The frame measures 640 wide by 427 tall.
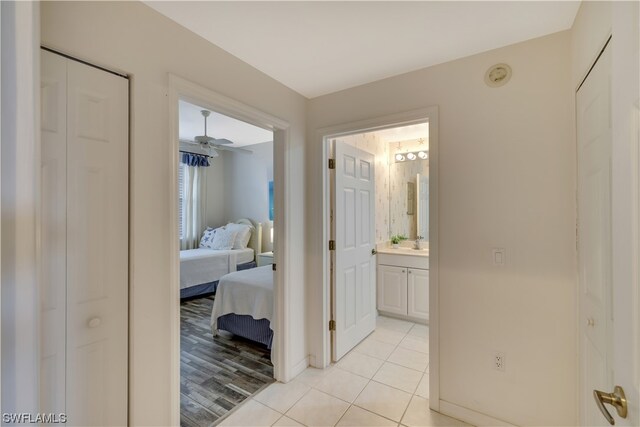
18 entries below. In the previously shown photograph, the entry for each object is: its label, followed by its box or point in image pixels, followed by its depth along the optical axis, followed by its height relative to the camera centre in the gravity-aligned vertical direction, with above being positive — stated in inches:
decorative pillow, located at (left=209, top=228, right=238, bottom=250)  197.6 -18.0
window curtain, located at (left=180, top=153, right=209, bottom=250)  207.5 +12.9
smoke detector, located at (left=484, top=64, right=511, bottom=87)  64.9 +33.7
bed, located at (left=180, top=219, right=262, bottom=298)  163.0 -33.5
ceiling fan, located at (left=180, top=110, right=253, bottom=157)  139.5 +41.1
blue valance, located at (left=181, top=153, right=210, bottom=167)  204.9 +42.3
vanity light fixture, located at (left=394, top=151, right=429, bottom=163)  146.0 +32.2
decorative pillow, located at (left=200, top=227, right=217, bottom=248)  205.2 -18.2
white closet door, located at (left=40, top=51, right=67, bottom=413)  40.5 -2.7
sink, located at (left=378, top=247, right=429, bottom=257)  131.1 -18.8
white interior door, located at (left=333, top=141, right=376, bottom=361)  97.7 -13.4
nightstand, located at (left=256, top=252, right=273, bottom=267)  193.8 -31.9
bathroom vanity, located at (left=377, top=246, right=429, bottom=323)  126.7 -33.6
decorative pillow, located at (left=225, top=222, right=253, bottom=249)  200.2 -14.6
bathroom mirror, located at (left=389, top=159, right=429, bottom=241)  148.7 +8.8
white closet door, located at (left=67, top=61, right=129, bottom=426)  43.6 -5.2
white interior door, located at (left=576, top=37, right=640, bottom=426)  23.7 -6.8
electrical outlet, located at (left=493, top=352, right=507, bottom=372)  65.6 -36.0
